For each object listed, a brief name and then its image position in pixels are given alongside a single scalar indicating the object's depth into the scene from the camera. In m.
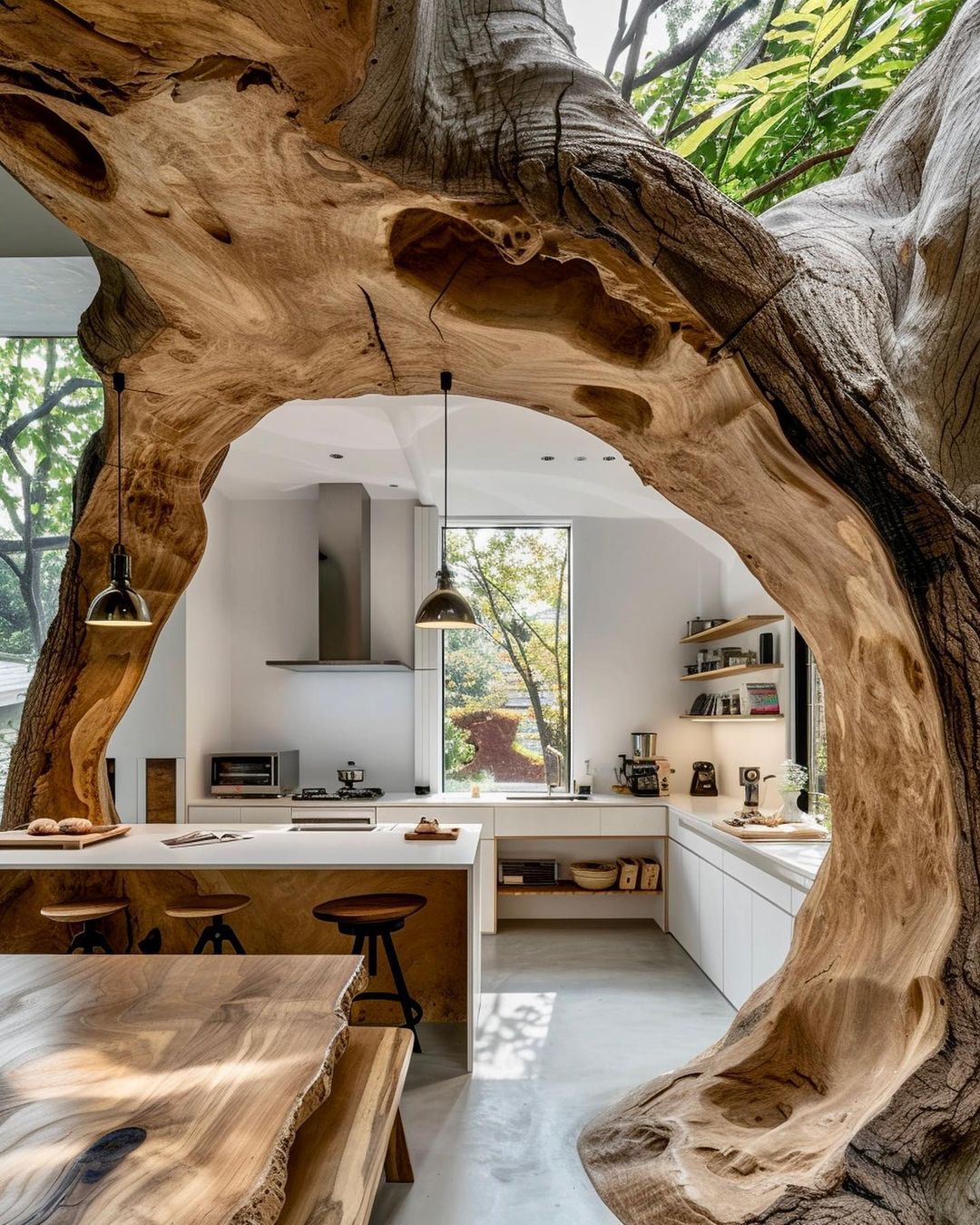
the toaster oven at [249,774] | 5.41
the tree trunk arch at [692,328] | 1.26
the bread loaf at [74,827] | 3.45
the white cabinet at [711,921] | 4.12
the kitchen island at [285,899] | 3.55
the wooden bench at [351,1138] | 1.44
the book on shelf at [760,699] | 4.61
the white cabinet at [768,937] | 3.16
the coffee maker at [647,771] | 5.51
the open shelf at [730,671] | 4.62
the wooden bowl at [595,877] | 5.36
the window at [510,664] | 6.00
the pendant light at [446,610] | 3.29
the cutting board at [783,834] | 3.68
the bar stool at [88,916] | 3.21
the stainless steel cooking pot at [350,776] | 5.48
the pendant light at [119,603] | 2.77
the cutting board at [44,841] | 3.31
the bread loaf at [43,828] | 3.38
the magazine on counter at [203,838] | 3.57
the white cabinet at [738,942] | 3.66
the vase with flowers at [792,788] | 4.01
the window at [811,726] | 4.19
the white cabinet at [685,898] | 4.61
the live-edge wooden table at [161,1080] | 1.08
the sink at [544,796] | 5.66
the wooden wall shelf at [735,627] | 4.54
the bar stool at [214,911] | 3.21
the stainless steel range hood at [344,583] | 5.60
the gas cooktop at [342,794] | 5.39
